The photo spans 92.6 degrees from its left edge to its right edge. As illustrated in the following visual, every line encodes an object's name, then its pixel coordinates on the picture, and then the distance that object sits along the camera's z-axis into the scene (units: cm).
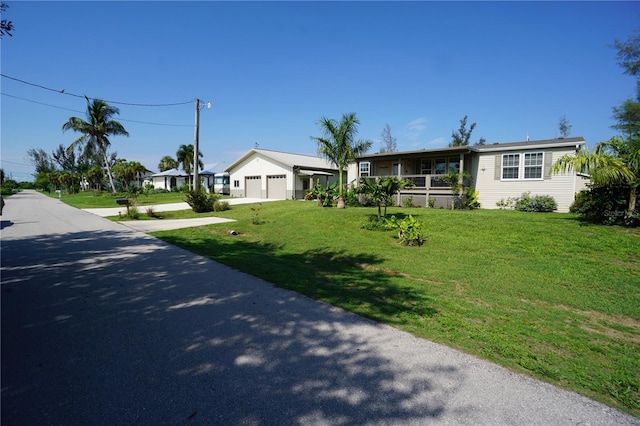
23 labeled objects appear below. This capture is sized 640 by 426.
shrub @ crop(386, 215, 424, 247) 913
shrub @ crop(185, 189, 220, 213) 1845
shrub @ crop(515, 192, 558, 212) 1483
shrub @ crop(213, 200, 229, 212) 1894
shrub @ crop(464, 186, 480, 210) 1661
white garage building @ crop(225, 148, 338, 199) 2727
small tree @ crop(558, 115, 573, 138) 4651
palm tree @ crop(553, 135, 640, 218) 866
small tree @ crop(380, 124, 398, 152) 5103
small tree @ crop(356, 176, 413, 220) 1119
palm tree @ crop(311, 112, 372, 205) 1889
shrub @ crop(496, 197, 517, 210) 1611
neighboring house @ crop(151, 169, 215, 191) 4718
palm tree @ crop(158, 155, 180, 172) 5997
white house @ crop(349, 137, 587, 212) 1484
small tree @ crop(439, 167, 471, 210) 1614
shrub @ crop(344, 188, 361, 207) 1843
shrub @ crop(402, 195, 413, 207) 1755
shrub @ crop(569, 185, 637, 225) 919
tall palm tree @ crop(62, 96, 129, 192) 3534
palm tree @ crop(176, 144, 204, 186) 4959
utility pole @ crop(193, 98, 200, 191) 1902
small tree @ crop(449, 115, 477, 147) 4888
